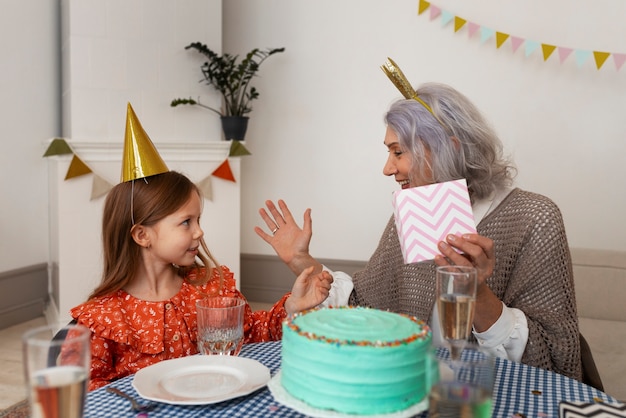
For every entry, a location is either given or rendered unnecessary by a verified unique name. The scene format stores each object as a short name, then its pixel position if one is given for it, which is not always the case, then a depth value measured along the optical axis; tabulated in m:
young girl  1.58
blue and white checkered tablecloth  1.04
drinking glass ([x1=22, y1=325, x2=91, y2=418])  0.76
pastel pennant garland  3.50
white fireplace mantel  3.49
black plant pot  3.96
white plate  1.06
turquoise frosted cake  0.93
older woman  1.63
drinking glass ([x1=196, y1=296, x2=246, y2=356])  1.21
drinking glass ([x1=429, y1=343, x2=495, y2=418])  0.78
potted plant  3.89
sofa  2.45
